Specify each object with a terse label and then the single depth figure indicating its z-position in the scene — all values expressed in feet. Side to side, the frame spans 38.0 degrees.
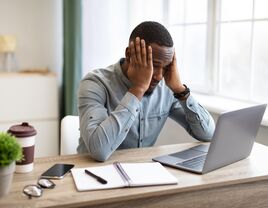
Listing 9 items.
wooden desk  3.47
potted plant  3.33
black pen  3.83
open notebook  3.78
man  4.70
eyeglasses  3.51
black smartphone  4.02
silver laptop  4.19
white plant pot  3.40
